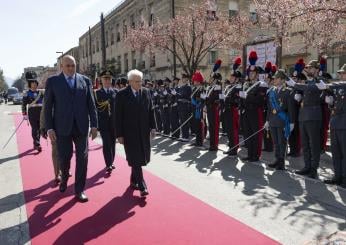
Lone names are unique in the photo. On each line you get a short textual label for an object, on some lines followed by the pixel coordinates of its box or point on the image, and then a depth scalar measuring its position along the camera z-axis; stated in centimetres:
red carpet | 491
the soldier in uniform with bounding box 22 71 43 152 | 1116
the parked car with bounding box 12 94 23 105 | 5904
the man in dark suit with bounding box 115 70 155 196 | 653
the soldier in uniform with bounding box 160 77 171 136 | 1458
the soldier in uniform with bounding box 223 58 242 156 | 1012
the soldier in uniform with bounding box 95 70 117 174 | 834
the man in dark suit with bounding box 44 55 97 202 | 629
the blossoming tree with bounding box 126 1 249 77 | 2366
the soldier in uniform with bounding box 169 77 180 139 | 1372
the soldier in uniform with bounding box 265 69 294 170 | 844
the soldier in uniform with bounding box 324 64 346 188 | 690
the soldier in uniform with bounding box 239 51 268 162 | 927
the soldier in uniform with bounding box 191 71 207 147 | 1166
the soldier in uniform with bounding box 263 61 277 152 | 1036
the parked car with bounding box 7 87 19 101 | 6856
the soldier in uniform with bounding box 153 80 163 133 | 1532
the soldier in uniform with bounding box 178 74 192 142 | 1280
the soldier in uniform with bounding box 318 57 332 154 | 901
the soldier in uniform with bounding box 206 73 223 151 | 1077
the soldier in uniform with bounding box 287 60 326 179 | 757
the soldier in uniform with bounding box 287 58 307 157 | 846
